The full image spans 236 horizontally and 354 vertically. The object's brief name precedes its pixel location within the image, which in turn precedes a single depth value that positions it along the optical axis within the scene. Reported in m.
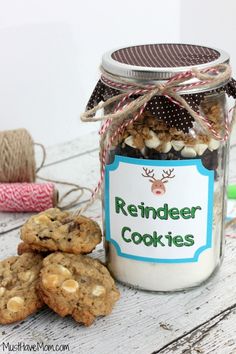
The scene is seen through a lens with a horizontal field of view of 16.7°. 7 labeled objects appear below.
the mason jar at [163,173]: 0.54
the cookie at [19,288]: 0.54
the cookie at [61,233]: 0.57
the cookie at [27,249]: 0.57
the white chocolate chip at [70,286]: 0.53
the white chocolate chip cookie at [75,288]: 0.53
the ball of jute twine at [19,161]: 0.75
